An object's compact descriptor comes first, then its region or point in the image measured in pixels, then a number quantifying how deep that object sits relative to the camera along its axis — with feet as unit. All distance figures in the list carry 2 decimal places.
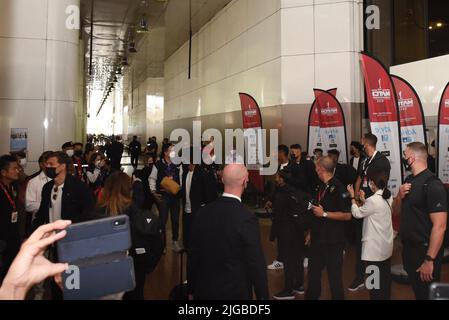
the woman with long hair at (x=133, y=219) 9.48
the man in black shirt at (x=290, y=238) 13.84
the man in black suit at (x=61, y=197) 12.48
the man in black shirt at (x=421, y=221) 9.84
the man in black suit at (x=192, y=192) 18.33
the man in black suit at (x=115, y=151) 48.21
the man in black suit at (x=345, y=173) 20.76
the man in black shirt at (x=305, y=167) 21.60
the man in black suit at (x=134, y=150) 59.53
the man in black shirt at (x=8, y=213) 12.37
